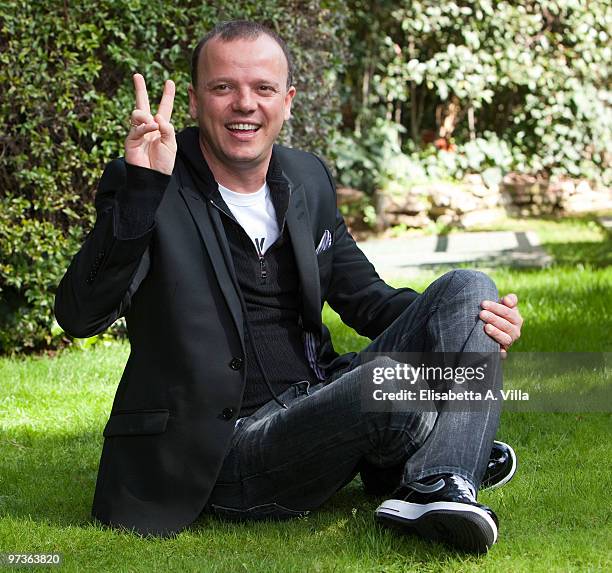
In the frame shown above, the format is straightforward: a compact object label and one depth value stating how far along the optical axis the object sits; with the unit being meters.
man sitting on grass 2.74
